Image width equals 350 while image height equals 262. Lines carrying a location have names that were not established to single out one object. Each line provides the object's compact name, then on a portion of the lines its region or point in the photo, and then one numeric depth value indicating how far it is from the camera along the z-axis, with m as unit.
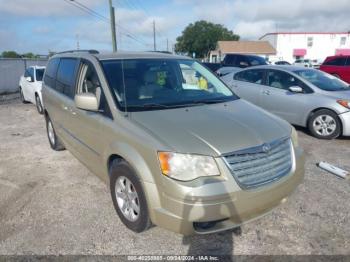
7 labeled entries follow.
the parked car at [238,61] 15.09
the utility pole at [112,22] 22.08
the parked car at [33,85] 9.61
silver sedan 6.25
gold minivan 2.48
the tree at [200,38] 77.44
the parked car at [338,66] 14.14
